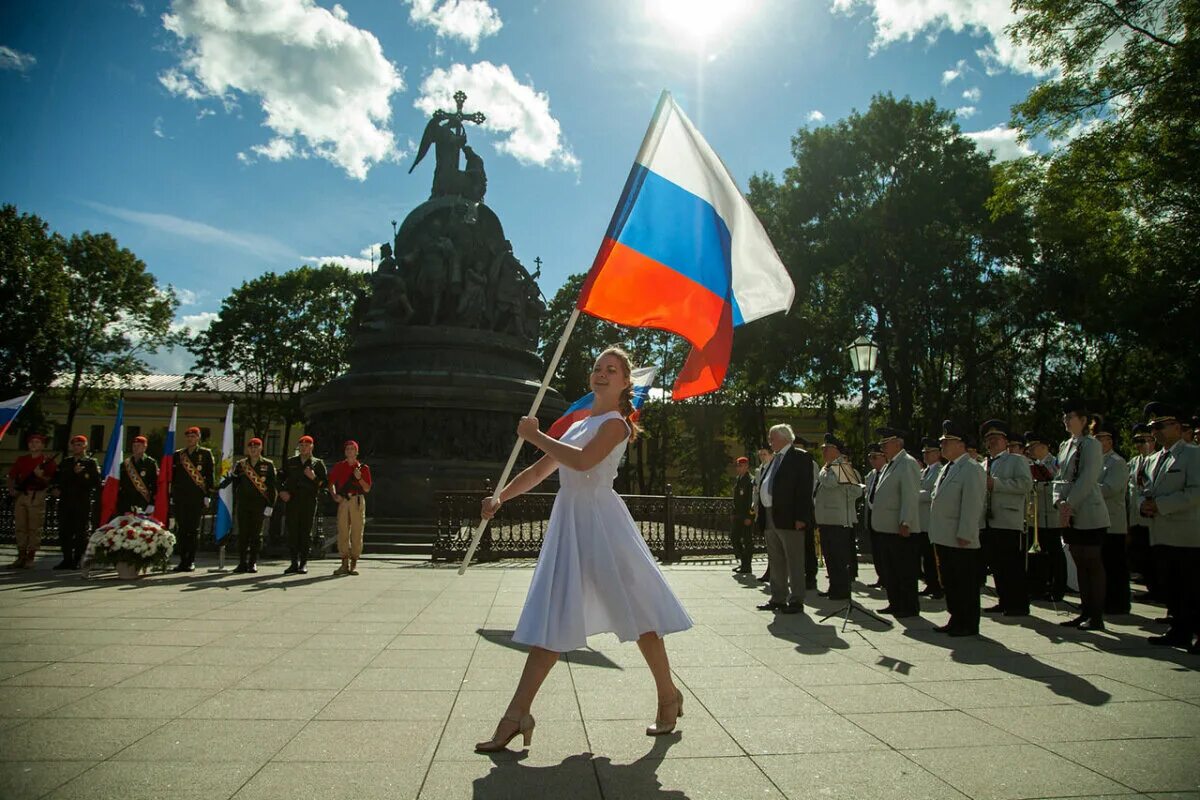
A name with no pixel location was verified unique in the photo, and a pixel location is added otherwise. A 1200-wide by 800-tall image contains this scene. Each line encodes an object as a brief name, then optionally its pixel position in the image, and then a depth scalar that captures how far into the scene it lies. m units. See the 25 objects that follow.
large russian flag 5.32
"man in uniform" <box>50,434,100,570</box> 12.48
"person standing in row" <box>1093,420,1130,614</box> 9.09
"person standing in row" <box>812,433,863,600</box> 9.80
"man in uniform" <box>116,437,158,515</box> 12.56
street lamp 16.69
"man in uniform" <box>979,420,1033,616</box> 8.83
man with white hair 8.98
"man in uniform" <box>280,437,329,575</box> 13.00
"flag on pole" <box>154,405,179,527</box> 13.01
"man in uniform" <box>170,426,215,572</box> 12.59
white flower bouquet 10.91
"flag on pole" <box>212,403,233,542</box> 13.23
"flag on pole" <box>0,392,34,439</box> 12.48
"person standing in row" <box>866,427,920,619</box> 8.73
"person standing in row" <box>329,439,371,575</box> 13.02
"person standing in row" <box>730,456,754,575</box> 13.97
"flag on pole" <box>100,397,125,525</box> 13.10
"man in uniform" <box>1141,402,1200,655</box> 6.95
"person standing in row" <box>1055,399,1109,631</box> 8.00
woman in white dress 3.94
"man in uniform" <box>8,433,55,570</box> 12.42
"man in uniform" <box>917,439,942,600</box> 10.22
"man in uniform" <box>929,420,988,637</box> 7.52
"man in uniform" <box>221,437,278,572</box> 12.86
